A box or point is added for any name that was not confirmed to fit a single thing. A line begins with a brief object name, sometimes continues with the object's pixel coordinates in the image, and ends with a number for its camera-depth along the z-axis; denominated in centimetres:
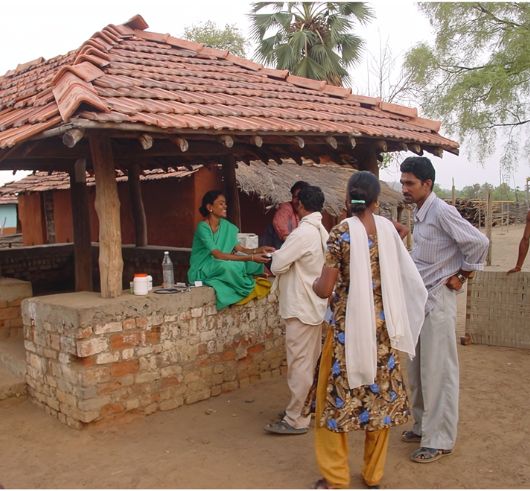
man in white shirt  411
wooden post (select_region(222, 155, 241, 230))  707
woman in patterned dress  303
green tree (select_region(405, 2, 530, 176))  1330
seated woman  512
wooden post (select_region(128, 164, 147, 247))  918
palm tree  1677
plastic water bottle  500
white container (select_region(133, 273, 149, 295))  469
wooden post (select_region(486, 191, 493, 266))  1383
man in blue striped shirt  364
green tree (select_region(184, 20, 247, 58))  2605
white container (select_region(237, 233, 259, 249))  568
